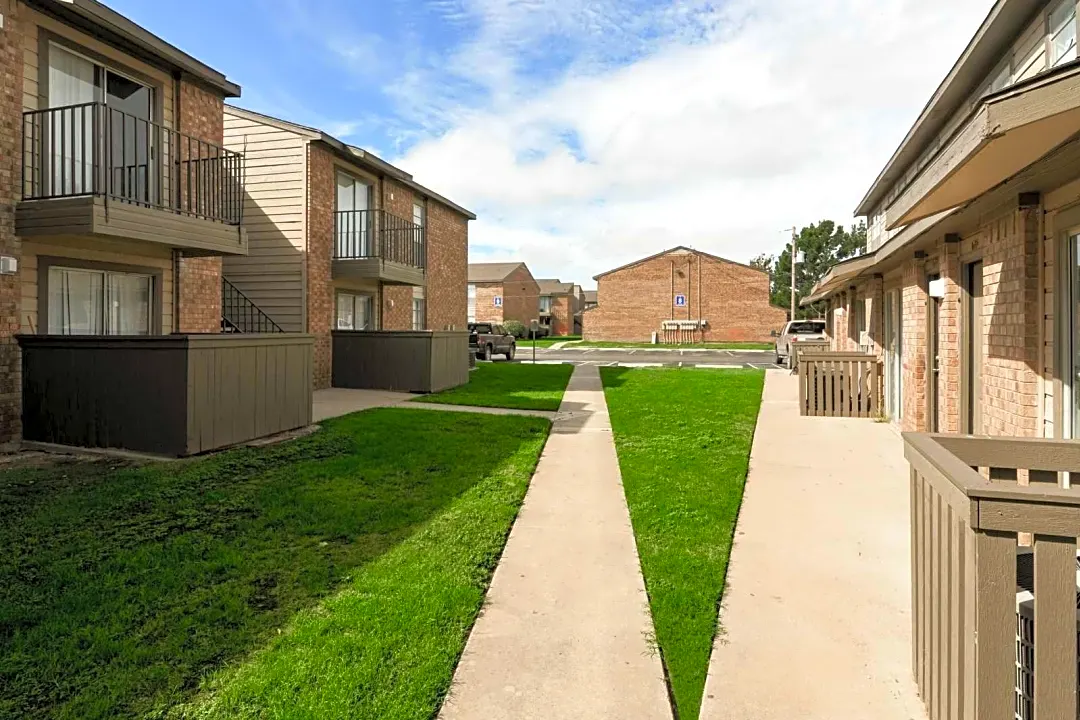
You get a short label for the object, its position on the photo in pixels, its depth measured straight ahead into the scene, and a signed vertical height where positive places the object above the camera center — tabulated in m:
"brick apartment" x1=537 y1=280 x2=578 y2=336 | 68.12 +5.06
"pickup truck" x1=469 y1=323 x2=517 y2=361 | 29.51 +0.88
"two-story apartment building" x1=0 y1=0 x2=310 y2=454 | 7.83 +1.74
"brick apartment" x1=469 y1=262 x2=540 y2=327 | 63.75 +6.64
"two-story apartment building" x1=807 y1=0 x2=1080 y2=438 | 3.48 +1.06
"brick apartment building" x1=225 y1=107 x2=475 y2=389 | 15.32 +3.16
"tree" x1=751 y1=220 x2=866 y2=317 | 61.44 +10.57
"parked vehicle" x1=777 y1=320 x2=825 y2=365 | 26.00 +1.18
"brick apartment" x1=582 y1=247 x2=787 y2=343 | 50.03 +4.56
